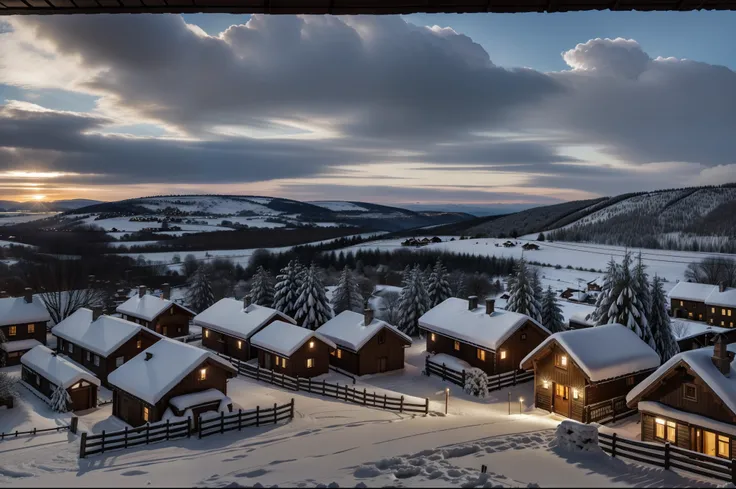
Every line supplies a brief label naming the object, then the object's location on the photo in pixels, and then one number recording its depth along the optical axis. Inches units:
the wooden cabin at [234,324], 1536.7
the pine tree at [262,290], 2111.2
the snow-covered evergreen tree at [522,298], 1748.3
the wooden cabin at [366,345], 1389.4
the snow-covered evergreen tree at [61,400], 1147.9
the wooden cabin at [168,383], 941.2
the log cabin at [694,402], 751.1
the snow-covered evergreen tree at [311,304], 1847.9
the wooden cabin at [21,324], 1642.5
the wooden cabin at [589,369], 992.2
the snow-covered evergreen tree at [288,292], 1947.7
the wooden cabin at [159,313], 1785.1
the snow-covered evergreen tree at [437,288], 2172.7
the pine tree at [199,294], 2554.1
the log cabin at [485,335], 1352.1
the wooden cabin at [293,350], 1328.7
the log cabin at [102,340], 1379.2
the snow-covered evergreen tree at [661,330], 1364.4
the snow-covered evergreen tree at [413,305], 2005.4
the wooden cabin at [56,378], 1177.4
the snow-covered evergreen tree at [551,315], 1824.6
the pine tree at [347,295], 2166.6
